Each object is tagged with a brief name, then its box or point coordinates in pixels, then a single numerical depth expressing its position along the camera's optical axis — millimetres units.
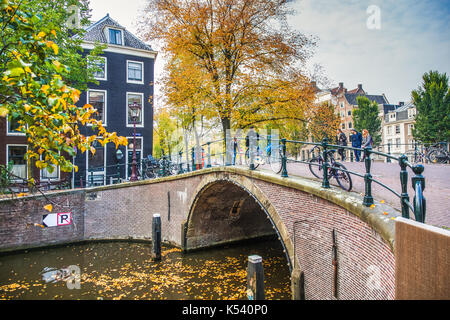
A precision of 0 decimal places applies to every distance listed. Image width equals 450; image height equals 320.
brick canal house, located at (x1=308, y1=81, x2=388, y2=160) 42322
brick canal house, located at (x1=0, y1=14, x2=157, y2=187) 17859
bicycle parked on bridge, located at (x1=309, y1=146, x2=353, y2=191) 5283
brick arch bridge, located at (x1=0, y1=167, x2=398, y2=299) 4204
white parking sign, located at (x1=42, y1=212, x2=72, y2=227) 12617
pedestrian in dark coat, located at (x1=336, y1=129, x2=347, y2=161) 10659
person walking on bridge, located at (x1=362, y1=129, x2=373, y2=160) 8883
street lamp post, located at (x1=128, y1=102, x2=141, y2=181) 11227
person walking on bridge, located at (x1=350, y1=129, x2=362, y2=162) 10336
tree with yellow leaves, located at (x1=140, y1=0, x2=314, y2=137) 12203
